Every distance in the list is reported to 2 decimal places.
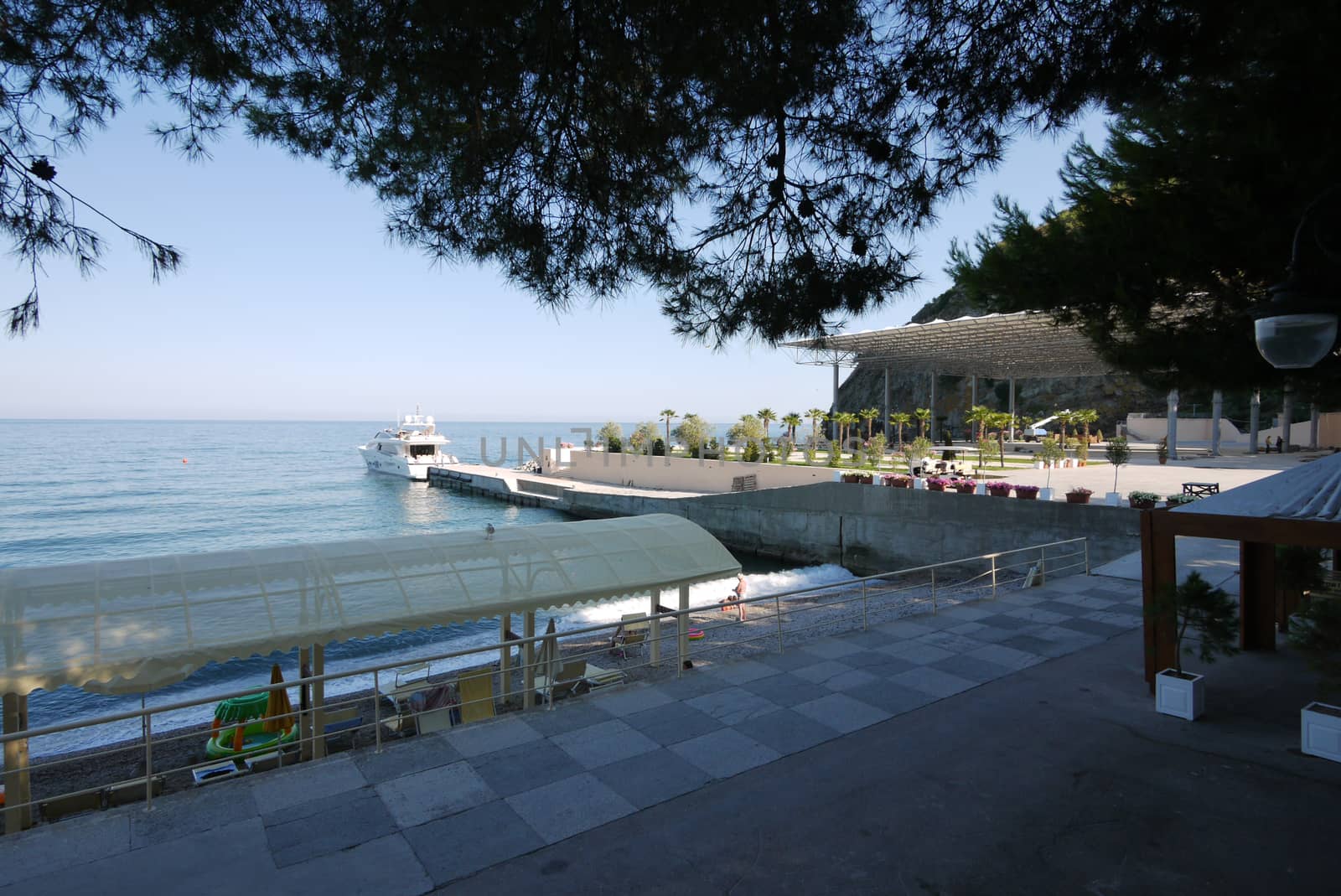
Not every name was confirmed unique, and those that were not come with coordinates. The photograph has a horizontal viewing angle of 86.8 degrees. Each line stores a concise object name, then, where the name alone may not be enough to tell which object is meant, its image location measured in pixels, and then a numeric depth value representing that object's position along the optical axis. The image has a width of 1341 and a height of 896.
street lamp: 3.04
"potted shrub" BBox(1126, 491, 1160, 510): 19.36
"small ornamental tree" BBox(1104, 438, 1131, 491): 26.27
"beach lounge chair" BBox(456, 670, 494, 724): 9.34
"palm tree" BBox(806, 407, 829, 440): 54.67
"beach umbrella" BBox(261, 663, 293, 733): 8.70
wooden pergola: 6.08
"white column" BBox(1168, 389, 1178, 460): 35.22
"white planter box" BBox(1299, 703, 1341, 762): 5.60
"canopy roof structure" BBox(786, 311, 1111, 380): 37.53
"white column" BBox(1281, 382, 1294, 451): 41.56
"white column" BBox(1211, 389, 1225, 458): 38.19
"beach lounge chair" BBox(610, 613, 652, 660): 13.36
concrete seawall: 20.88
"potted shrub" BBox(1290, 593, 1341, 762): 4.56
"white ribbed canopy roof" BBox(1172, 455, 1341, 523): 6.32
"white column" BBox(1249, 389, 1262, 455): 39.69
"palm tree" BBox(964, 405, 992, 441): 43.44
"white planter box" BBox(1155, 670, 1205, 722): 6.50
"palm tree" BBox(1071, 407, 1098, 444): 47.78
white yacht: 66.69
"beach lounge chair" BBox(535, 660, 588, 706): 10.59
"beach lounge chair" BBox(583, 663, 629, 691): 10.32
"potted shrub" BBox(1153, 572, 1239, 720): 6.36
